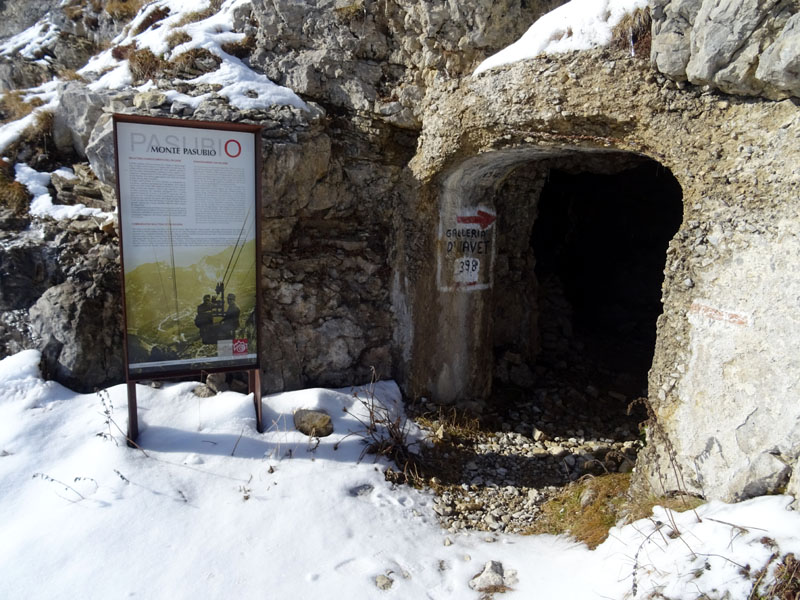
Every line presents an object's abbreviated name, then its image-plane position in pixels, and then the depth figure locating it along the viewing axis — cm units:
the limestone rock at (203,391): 496
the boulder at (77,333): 492
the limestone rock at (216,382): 512
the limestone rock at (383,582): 329
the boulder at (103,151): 501
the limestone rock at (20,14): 1131
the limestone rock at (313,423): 468
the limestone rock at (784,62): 269
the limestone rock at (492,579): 328
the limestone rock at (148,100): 511
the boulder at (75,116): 562
